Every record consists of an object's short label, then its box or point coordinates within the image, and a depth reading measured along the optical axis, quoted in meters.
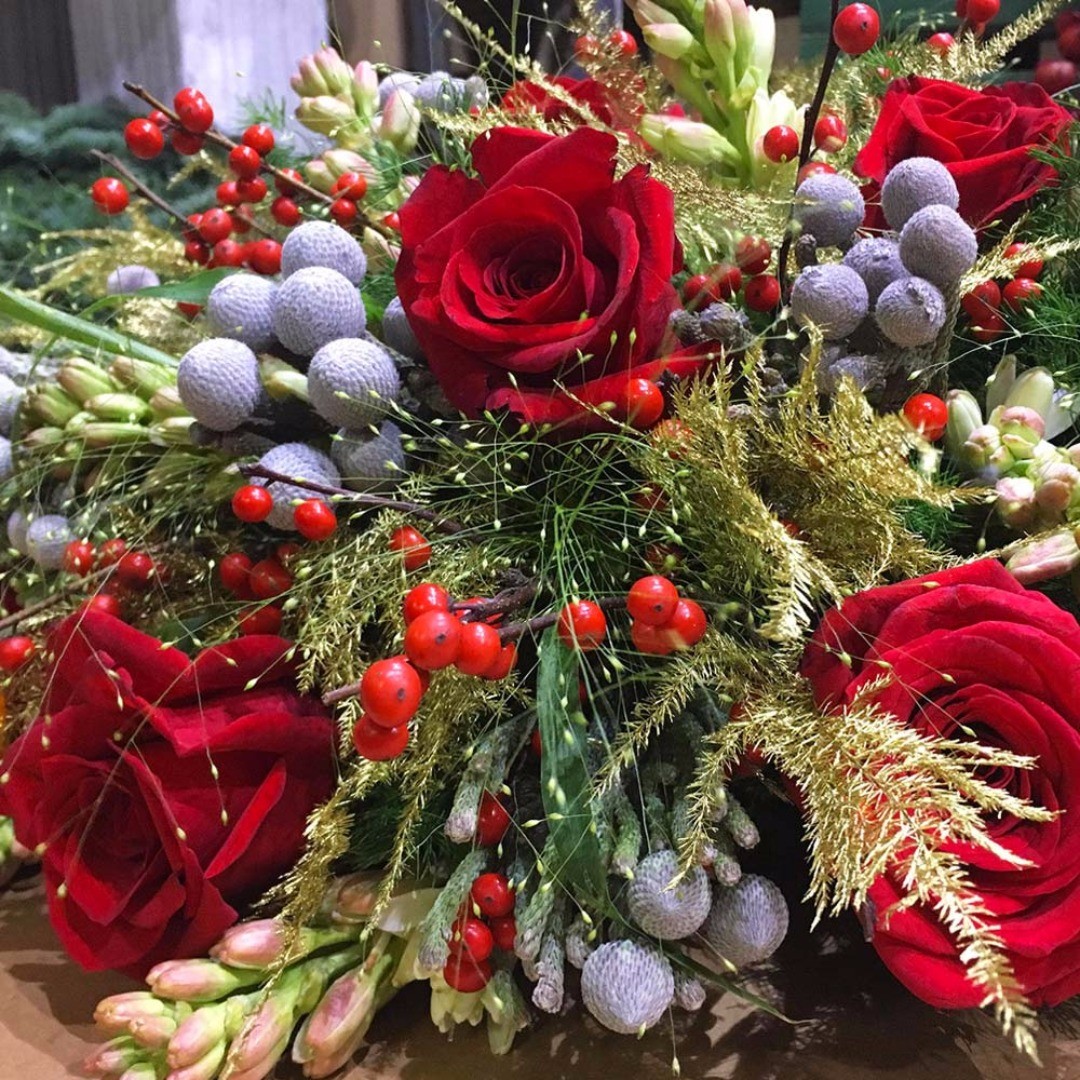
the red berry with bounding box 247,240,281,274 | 0.60
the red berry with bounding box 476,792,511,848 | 0.41
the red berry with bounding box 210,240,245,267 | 0.61
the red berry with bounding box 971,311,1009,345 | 0.48
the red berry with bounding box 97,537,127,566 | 0.49
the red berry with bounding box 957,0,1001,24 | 0.58
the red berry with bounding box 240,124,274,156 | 0.61
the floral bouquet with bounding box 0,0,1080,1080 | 0.35
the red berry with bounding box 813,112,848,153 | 0.55
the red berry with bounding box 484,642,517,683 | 0.35
